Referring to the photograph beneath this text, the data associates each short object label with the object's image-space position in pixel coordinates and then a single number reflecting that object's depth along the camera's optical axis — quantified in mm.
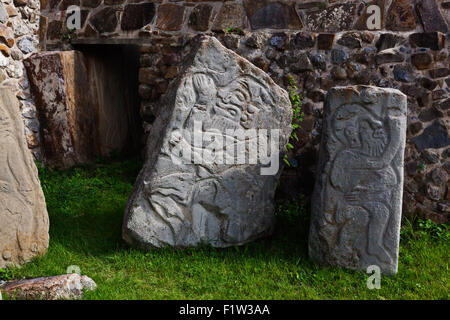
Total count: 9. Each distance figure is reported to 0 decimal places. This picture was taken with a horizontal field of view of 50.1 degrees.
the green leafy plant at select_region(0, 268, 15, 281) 3289
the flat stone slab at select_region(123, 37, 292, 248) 3660
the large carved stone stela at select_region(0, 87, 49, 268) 3365
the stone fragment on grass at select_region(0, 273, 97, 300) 2920
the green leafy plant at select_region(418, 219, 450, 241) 4164
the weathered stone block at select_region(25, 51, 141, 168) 5367
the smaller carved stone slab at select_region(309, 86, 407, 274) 3324
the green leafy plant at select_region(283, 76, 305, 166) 4660
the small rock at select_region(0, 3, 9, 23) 4973
